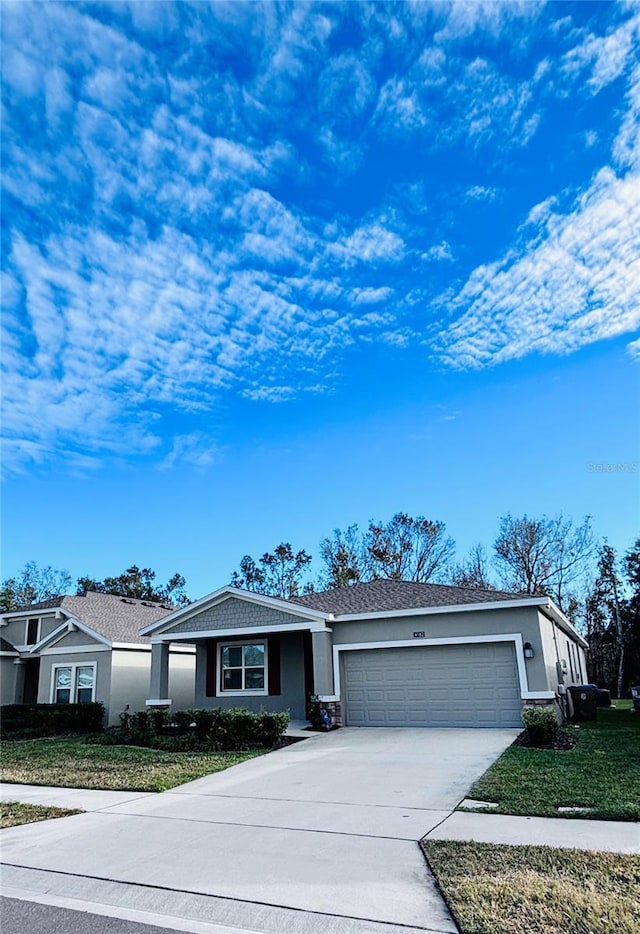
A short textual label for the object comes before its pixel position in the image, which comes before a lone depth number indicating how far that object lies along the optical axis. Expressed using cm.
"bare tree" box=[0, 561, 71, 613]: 4884
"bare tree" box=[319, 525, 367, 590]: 4084
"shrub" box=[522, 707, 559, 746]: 1158
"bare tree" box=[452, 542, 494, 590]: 4100
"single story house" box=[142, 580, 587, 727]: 1448
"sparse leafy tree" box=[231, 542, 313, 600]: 4541
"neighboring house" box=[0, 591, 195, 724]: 2064
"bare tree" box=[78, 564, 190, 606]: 4844
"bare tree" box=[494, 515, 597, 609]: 3838
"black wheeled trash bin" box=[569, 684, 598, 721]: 1755
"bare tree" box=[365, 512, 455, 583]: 4019
